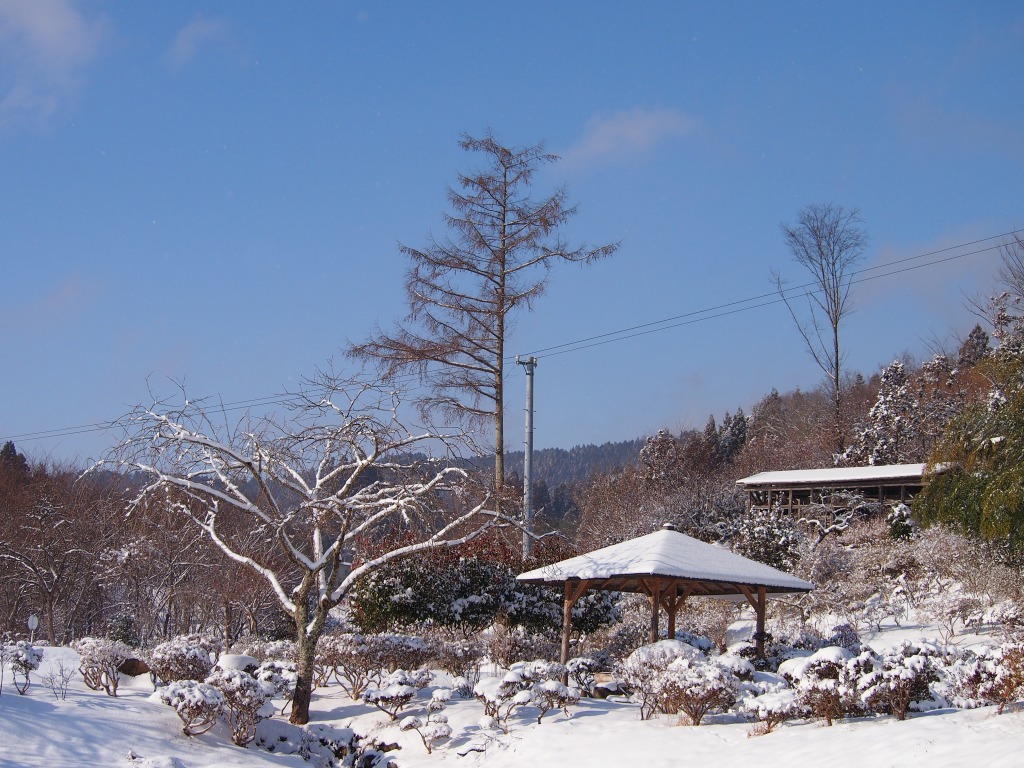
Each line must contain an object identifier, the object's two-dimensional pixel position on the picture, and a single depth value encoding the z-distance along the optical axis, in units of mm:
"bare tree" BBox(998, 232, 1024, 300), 30297
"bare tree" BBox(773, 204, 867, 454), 36594
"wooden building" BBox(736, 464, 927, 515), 28688
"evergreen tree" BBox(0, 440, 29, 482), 33456
